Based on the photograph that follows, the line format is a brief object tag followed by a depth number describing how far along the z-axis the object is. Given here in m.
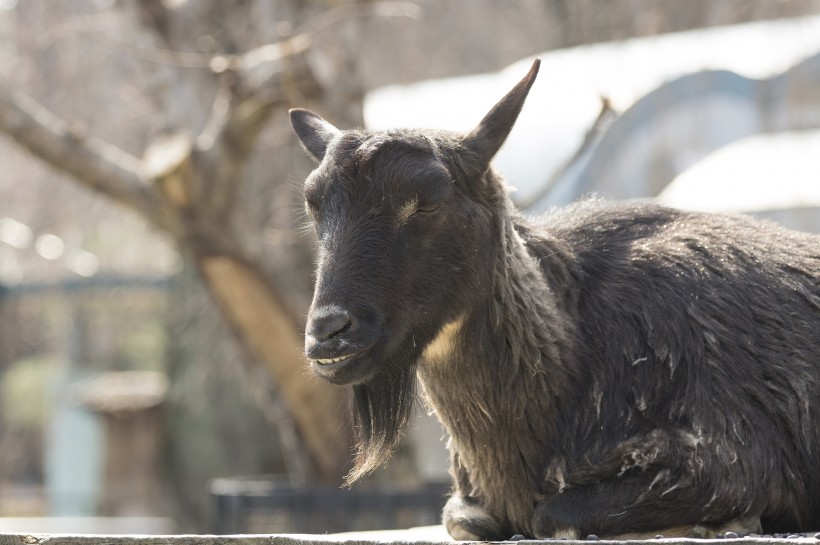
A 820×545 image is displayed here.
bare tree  19.34
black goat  8.96
